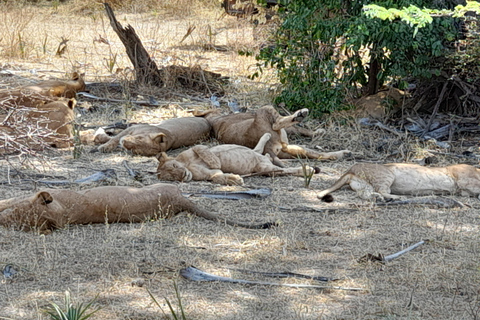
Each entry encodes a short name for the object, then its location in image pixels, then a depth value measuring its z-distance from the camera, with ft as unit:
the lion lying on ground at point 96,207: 36.68
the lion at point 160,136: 56.95
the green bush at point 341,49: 59.62
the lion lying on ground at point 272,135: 57.16
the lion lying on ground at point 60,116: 58.02
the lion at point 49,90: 57.98
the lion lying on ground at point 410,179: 47.16
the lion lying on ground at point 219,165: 49.11
